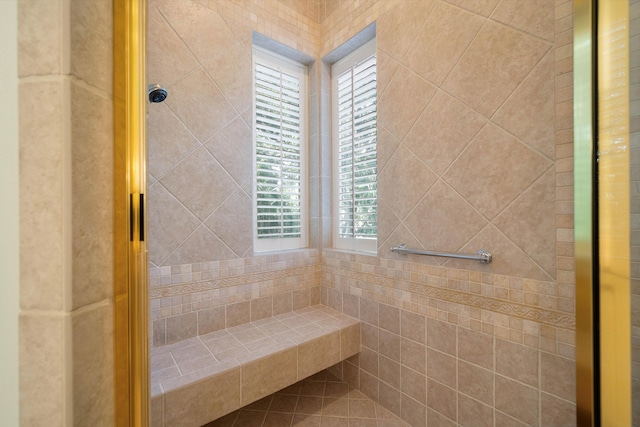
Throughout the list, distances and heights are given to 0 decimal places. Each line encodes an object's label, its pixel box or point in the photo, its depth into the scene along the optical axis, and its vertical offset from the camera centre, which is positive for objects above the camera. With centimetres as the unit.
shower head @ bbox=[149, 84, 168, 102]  125 +56
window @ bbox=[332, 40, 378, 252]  179 +44
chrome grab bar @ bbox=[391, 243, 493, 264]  117 -19
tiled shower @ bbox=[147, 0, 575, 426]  104 +6
